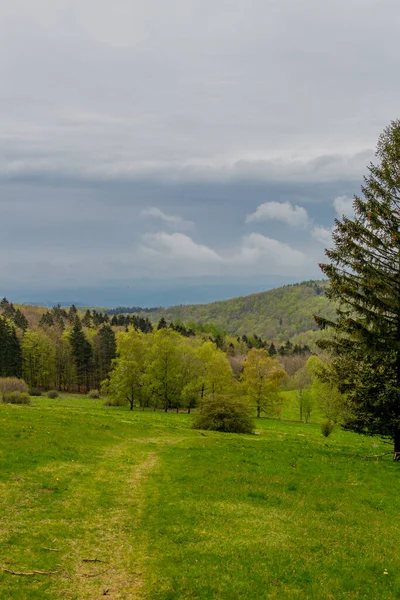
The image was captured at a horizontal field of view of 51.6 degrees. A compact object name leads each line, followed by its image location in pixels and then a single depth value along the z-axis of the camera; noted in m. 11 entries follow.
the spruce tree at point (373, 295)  26.48
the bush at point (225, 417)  45.19
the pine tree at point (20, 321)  138.50
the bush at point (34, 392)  93.38
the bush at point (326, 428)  49.91
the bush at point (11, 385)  77.07
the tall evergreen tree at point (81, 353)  117.69
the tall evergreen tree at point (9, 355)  104.19
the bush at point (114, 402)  78.62
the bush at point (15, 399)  60.28
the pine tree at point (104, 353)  122.06
